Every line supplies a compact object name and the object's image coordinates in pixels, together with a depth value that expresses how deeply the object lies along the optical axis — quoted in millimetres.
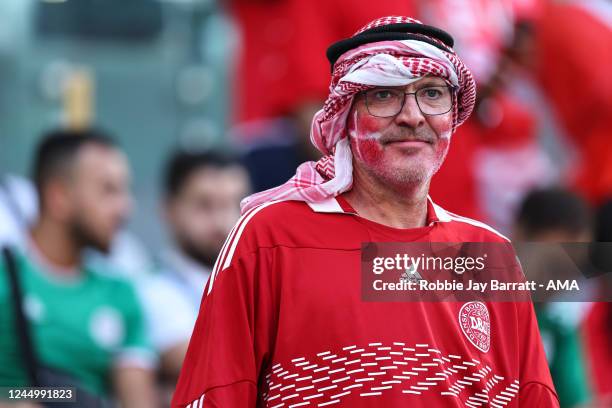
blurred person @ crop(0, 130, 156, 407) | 10289
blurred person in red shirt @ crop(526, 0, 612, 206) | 14492
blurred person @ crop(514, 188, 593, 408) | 9758
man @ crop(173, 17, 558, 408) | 6520
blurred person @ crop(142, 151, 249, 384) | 11320
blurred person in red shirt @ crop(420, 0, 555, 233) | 12687
